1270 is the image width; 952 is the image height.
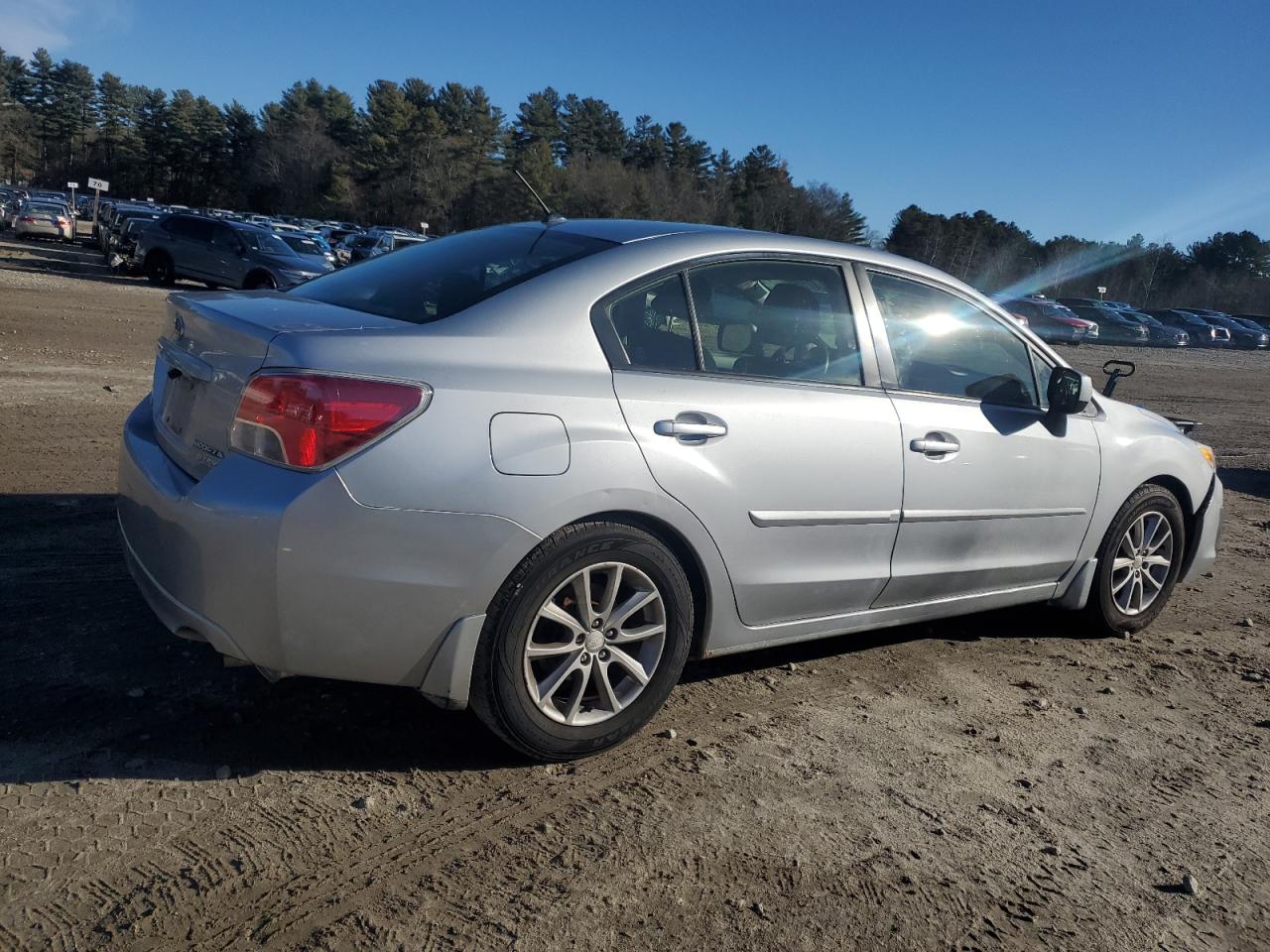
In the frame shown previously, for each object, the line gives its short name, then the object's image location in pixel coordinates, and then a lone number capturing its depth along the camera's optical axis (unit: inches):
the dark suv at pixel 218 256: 852.6
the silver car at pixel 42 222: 1563.7
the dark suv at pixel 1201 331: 2010.2
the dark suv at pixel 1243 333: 2070.0
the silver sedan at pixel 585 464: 119.3
